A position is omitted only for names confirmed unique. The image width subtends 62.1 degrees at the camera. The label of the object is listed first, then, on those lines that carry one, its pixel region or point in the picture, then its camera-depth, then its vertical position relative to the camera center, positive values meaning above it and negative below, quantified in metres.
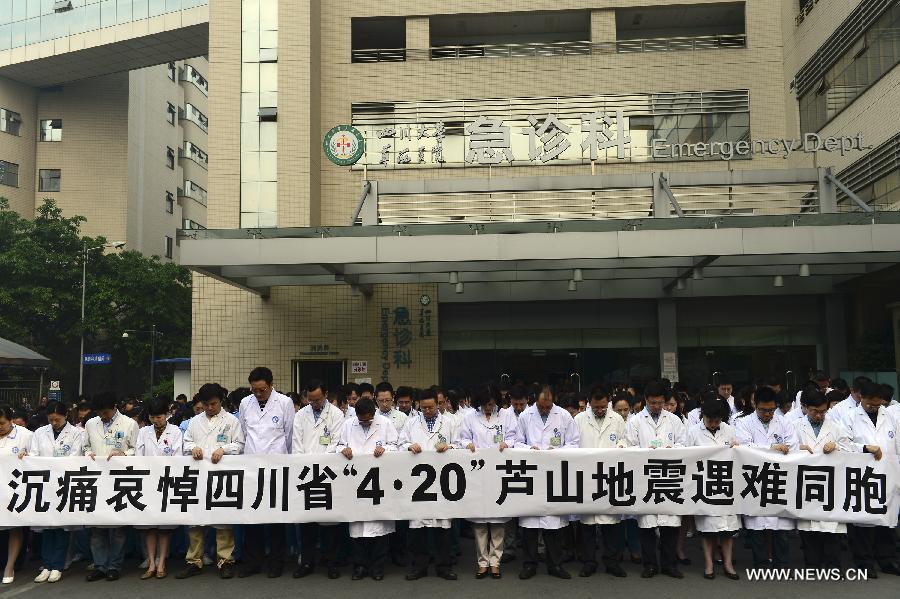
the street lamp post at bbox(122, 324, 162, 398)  32.72 +0.72
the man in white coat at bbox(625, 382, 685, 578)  7.46 -0.99
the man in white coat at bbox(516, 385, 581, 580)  7.53 -0.98
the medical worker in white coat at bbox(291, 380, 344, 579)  7.72 -0.92
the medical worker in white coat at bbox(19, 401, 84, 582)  7.78 -0.95
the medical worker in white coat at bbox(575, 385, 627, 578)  7.52 -1.04
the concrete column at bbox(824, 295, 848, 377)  19.31 +0.25
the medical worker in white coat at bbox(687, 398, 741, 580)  7.37 -1.01
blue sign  26.31 -0.20
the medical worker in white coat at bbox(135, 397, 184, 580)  7.76 -0.96
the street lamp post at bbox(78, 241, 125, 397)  28.58 +3.01
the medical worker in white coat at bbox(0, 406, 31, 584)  7.70 -0.96
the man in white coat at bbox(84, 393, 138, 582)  7.68 -0.99
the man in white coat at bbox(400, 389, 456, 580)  7.57 -1.04
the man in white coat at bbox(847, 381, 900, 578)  7.36 -1.02
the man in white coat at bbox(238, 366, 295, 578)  7.68 -0.87
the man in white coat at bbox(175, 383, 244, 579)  7.67 -0.97
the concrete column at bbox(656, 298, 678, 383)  19.59 +0.27
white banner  7.52 -1.38
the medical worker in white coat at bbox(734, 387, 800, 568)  7.43 -1.00
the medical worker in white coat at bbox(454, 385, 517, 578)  7.61 -0.96
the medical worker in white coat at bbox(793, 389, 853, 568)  7.36 -1.02
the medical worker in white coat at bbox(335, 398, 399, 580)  7.53 -1.02
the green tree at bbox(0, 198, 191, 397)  29.66 +2.33
